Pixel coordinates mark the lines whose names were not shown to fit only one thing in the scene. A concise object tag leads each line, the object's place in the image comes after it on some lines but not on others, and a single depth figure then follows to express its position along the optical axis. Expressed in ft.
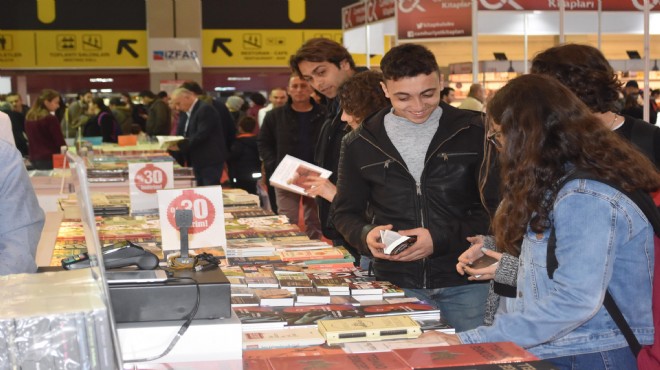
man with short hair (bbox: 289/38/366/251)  13.51
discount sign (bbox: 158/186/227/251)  9.89
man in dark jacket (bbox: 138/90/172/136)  41.32
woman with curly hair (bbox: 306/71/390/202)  11.99
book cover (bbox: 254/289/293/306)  7.73
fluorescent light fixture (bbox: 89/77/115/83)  65.75
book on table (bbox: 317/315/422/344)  6.23
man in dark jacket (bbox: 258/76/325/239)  20.98
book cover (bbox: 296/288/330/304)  7.88
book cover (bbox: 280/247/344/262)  10.36
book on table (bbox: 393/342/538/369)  5.31
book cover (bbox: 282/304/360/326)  7.06
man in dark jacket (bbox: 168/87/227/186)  29.45
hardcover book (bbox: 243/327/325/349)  6.30
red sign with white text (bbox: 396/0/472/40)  30.83
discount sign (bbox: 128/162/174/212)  15.46
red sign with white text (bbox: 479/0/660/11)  31.14
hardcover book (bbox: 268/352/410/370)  5.28
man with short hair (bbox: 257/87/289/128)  32.30
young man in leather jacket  9.52
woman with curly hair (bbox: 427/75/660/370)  6.07
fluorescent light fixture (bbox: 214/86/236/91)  69.77
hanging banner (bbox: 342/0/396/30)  35.01
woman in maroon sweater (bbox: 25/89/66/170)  34.24
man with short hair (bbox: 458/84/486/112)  32.73
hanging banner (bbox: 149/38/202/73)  61.31
